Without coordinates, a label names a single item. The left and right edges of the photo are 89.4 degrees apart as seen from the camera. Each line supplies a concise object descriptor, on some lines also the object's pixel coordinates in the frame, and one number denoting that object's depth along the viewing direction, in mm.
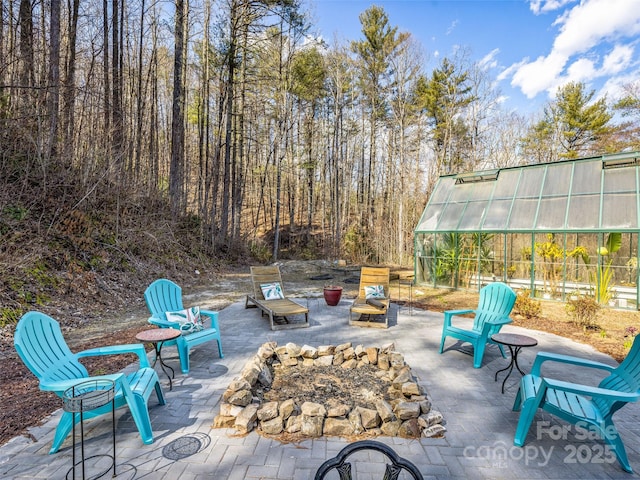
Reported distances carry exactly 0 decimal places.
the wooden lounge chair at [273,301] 5578
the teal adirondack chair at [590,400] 2307
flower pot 7125
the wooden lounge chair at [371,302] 5695
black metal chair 1141
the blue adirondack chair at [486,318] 4088
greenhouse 7430
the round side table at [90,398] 1909
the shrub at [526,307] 6590
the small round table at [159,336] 3277
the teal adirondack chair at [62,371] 2377
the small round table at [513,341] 3357
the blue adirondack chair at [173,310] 3803
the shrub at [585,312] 5859
